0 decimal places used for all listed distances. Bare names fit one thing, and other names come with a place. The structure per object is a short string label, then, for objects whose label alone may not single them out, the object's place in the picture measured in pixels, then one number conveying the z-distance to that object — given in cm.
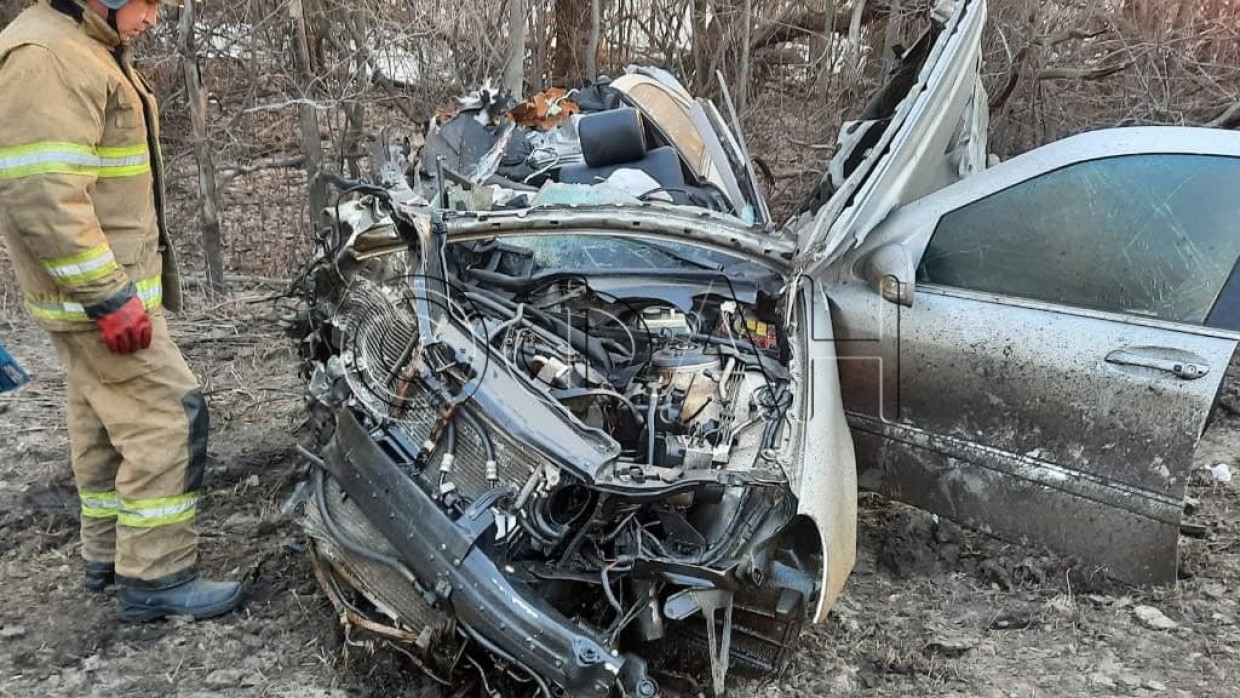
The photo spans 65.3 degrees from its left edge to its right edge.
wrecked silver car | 269
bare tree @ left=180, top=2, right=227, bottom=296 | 656
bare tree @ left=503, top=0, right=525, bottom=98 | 787
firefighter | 284
